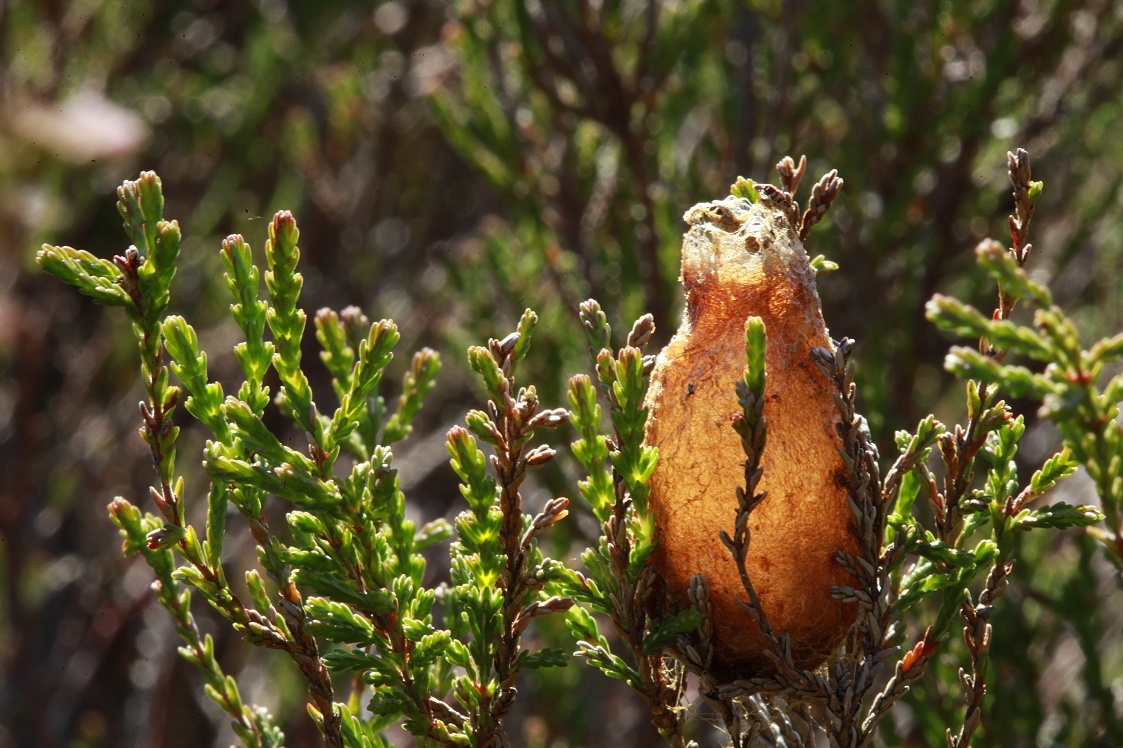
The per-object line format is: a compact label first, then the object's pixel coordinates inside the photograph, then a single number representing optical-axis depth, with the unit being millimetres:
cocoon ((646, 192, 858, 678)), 729
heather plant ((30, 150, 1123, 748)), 730
